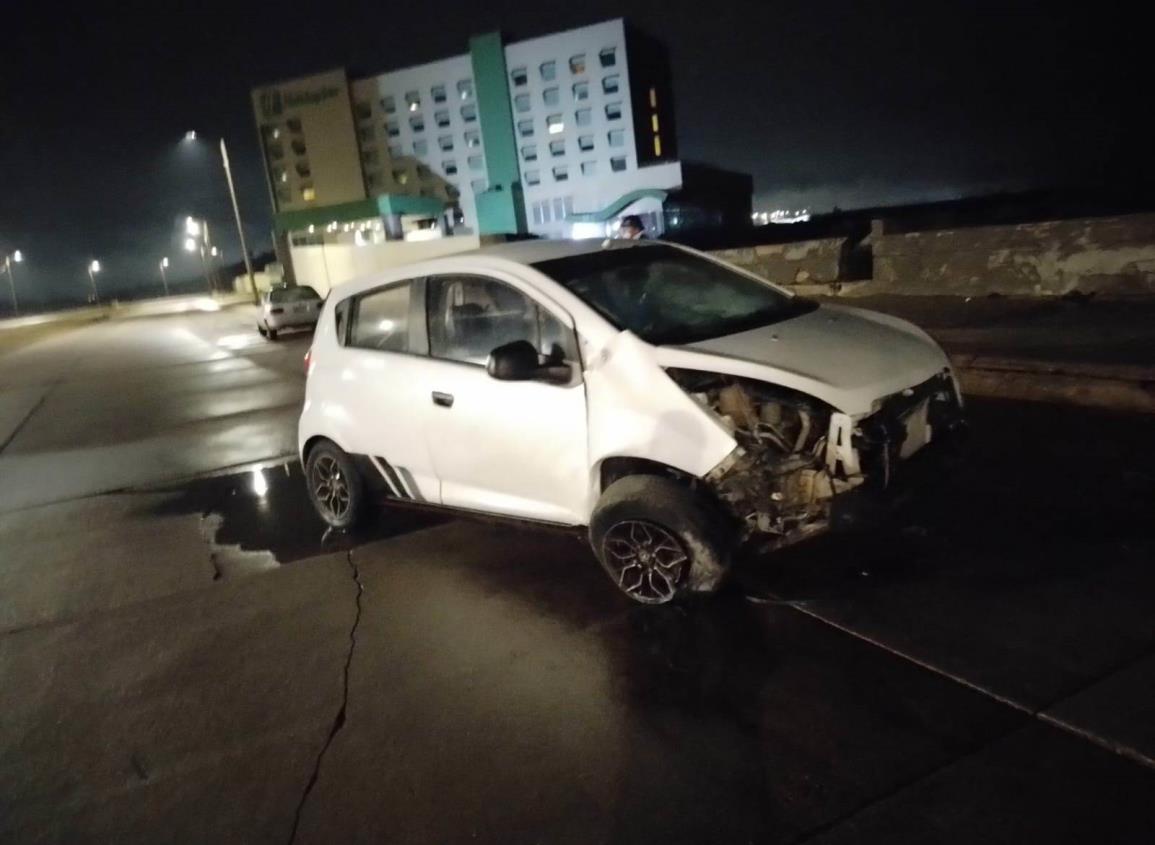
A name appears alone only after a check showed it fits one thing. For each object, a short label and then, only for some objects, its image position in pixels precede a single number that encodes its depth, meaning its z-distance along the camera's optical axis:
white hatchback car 3.87
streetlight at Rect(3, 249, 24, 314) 67.12
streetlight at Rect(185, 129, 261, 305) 34.91
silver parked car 23.12
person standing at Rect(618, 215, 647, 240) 9.41
